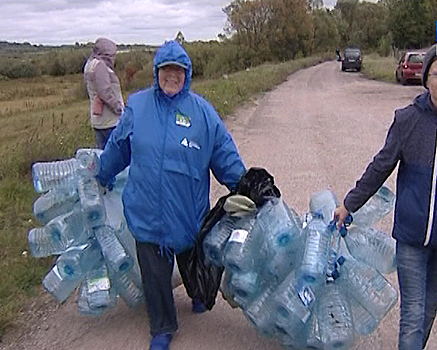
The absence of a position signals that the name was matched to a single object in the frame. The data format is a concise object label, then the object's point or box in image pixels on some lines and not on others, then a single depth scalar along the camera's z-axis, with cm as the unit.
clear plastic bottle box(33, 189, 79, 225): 424
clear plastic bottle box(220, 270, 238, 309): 374
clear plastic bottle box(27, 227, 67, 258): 416
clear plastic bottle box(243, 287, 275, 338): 359
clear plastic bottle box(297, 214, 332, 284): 331
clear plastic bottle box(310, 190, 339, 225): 383
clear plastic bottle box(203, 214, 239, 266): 371
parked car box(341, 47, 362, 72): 4578
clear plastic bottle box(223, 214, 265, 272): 353
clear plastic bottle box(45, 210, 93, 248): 409
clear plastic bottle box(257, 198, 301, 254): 349
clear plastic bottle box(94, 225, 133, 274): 394
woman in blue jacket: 362
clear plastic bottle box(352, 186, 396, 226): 389
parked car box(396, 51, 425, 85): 2725
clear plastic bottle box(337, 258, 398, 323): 349
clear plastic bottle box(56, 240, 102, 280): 400
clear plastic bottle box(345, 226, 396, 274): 360
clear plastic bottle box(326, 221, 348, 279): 346
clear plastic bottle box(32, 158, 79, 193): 427
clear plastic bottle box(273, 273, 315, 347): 336
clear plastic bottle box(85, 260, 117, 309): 398
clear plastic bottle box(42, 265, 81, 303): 409
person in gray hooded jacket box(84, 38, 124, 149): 702
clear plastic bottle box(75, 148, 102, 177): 414
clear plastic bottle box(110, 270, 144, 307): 409
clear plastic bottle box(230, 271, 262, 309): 357
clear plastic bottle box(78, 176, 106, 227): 401
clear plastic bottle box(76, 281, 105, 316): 404
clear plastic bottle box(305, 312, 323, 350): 348
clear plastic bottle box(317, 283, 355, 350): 345
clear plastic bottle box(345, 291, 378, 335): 355
